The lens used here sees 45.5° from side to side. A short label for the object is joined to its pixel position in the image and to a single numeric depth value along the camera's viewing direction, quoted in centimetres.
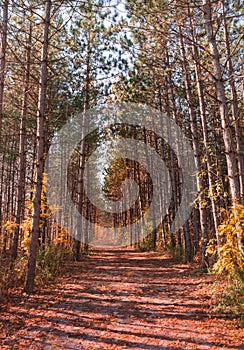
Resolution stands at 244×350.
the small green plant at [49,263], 811
